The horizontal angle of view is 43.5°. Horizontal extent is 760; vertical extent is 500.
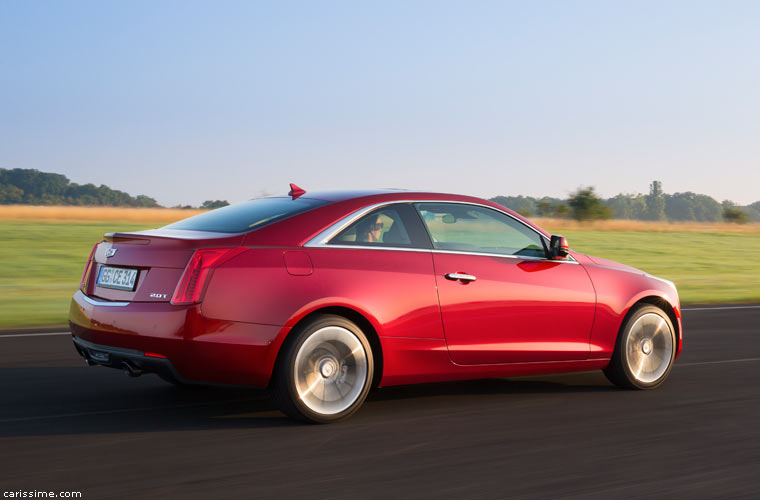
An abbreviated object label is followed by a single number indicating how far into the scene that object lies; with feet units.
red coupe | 18.85
